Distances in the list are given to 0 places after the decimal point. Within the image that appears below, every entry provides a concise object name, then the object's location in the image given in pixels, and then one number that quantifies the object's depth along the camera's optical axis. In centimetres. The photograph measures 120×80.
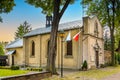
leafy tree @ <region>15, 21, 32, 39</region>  4192
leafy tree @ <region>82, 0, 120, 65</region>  1553
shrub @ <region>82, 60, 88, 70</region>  1136
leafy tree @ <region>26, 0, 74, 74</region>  800
